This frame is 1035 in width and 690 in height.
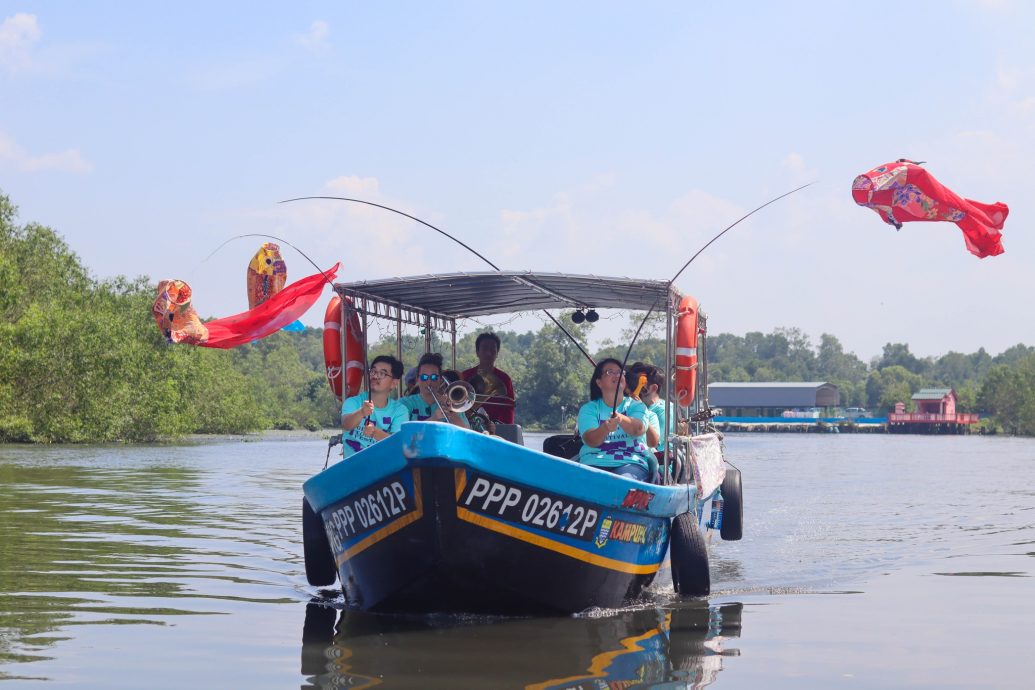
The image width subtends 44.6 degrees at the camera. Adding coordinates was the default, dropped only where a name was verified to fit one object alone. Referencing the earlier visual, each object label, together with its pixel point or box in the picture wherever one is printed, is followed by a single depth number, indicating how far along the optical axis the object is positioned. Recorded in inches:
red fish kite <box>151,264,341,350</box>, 413.4
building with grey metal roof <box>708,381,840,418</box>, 5078.7
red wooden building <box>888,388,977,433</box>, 4672.7
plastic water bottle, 542.7
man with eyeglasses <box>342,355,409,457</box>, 366.3
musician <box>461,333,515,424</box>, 466.9
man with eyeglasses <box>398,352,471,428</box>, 357.4
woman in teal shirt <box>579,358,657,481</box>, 369.1
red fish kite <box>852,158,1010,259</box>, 519.8
